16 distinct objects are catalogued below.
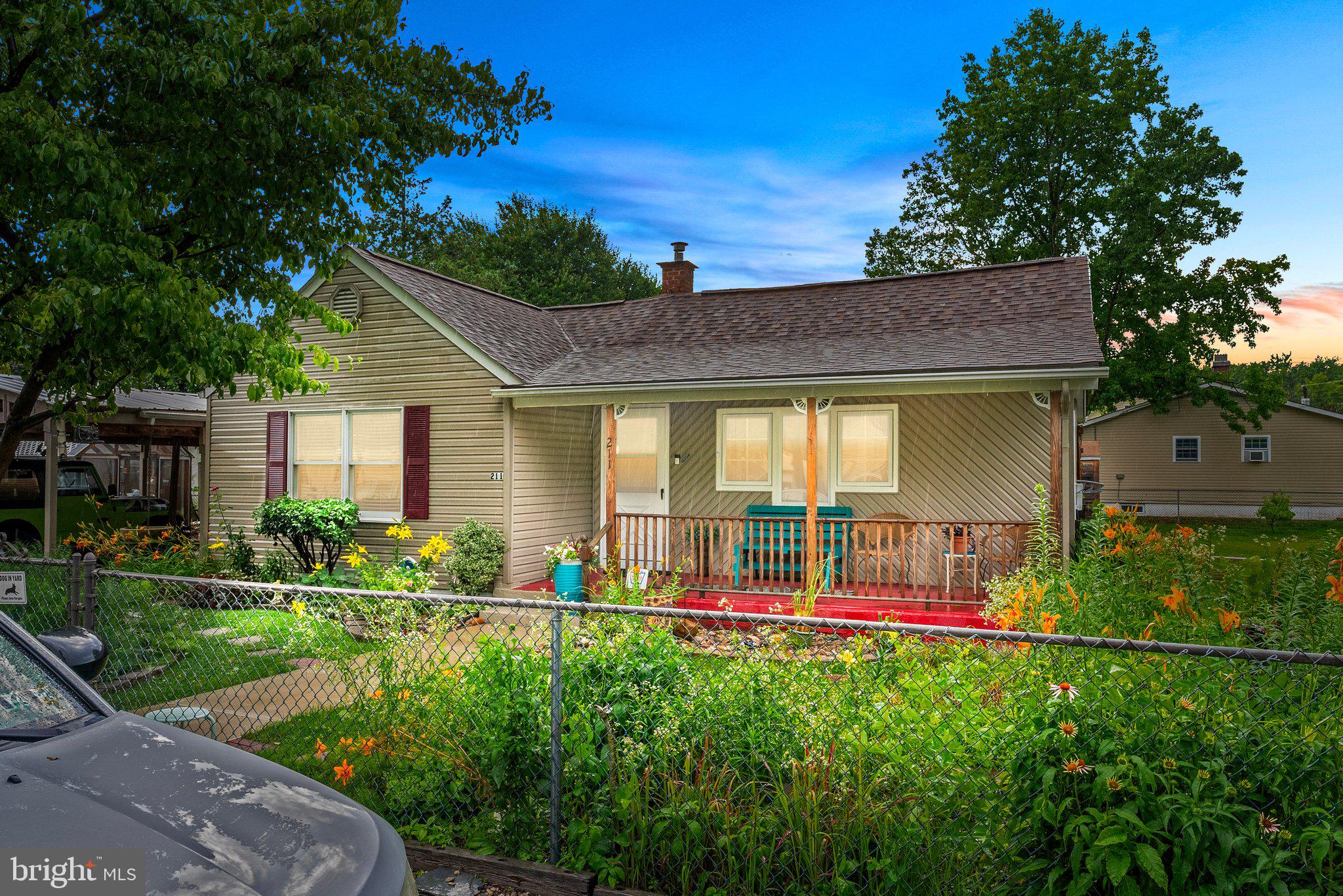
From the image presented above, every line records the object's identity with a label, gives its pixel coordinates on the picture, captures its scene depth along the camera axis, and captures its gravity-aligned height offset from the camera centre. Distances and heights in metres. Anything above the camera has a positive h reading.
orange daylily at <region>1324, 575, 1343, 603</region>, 3.54 -0.45
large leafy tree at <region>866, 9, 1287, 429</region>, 21.95 +8.75
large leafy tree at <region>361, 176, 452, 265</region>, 34.84 +11.78
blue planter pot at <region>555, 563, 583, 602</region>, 10.15 -1.26
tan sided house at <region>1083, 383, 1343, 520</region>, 27.78 +1.13
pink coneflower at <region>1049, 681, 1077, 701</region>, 2.71 -0.70
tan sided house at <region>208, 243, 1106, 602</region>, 9.66 +0.82
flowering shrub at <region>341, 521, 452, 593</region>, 7.85 -1.01
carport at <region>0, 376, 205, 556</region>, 12.05 +0.91
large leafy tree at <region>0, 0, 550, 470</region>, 5.55 +2.53
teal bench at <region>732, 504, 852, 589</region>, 9.38 -0.72
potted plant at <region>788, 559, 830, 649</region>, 6.92 -1.06
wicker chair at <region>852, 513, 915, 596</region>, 8.99 -0.66
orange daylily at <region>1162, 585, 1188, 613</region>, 4.05 -0.57
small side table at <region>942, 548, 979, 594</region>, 8.91 -0.91
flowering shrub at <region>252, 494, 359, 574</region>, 10.89 -0.63
